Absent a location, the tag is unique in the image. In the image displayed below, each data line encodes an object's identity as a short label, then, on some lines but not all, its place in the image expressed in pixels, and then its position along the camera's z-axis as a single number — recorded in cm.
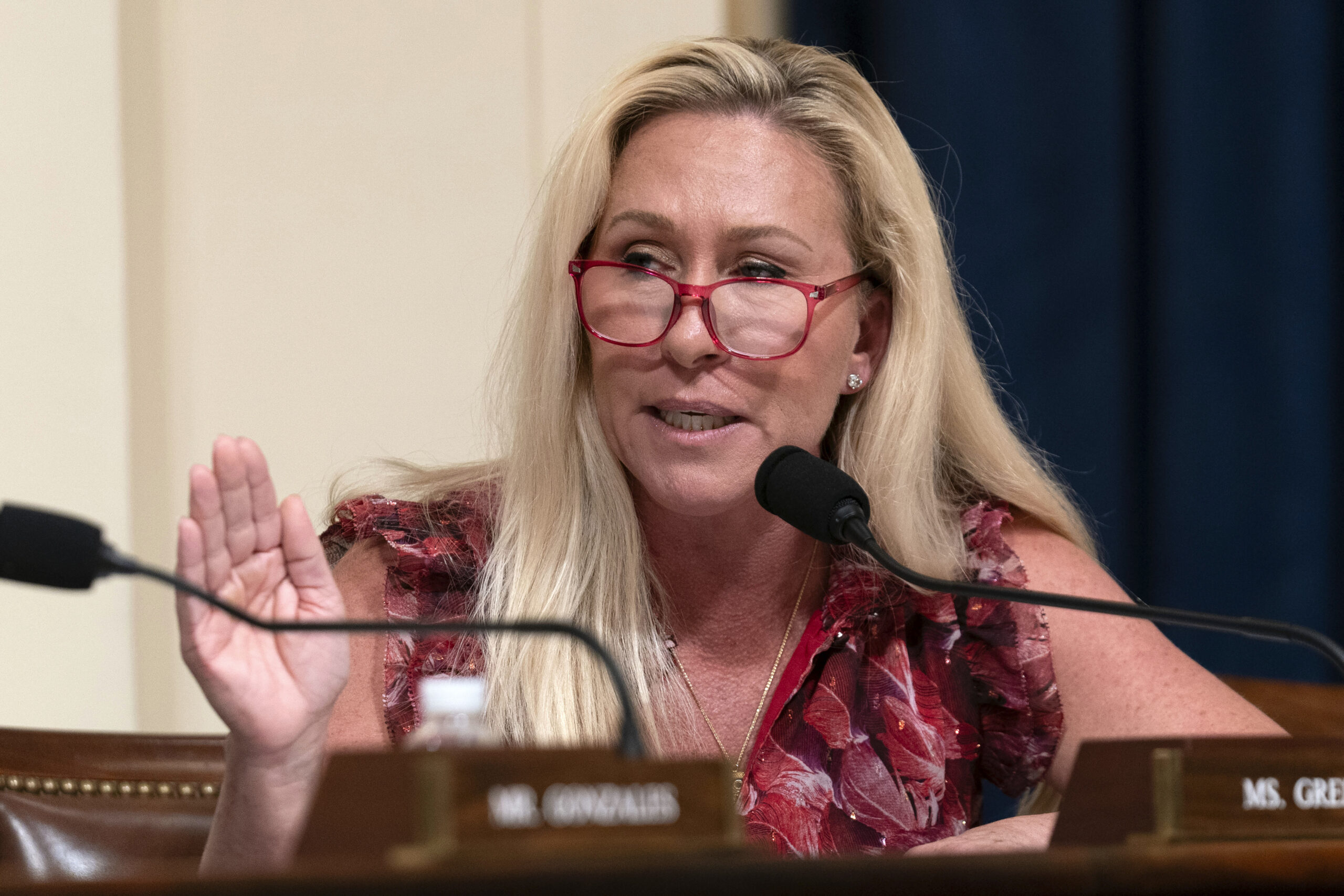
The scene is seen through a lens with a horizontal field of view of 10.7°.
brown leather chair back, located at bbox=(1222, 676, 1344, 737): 339
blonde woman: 336
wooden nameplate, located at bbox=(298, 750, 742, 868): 227
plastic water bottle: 261
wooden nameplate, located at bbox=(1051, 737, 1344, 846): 272
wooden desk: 207
